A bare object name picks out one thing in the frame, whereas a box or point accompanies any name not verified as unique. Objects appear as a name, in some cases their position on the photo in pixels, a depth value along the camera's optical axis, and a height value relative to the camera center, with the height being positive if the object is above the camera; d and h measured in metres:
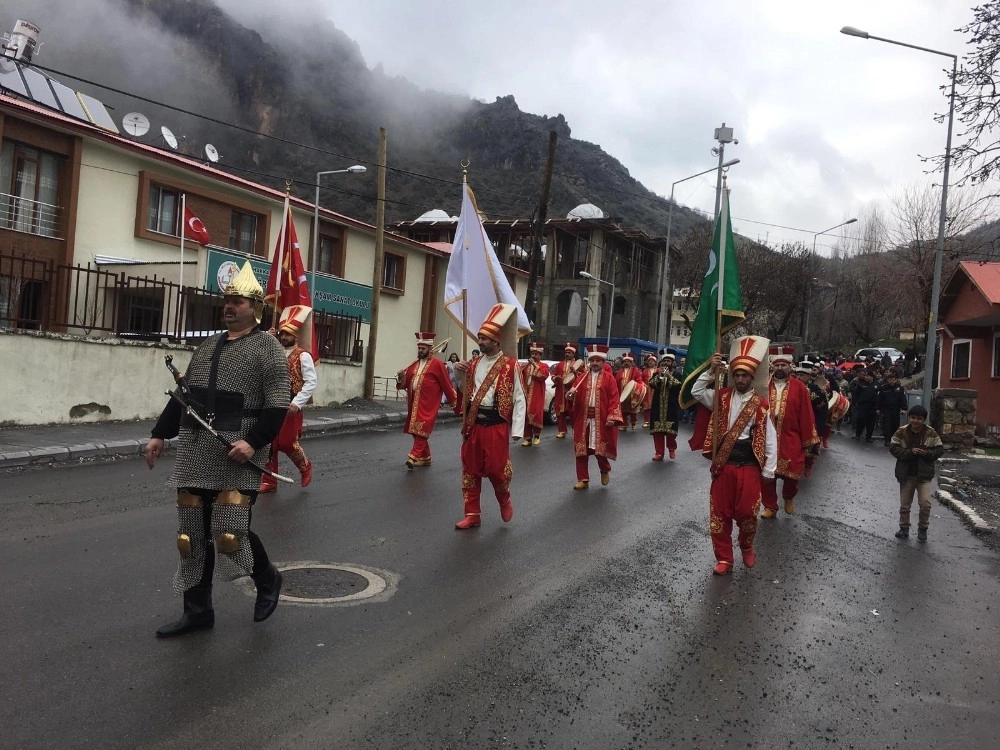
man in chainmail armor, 4.37 -0.39
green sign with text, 21.36 +2.48
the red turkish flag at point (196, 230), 18.55 +2.91
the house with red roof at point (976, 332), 20.73 +2.36
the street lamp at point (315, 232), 23.97 +4.24
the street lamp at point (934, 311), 17.97 +2.41
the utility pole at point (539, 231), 25.97 +4.80
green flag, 7.43 +0.78
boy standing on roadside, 8.96 -0.48
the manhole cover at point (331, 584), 5.31 -1.36
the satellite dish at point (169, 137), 28.97 +7.74
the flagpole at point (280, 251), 12.03 +1.76
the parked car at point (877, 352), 40.36 +2.93
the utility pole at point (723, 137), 35.41 +10.89
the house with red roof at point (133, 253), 14.09 +2.96
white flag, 9.48 +1.21
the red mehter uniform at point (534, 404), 16.61 -0.29
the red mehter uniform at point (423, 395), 11.62 -0.19
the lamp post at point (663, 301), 38.52 +4.47
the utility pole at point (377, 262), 21.70 +3.04
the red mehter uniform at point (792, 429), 9.85 -0.25
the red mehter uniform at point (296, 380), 9.01 -0.08
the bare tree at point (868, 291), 47.00 +7.17
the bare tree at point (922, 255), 31.45 +6.31
